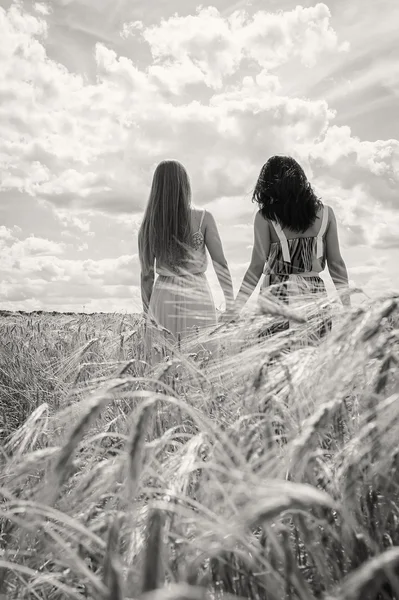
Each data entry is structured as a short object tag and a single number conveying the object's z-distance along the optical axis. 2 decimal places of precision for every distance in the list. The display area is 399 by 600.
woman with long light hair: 4.24
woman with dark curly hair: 3.63
